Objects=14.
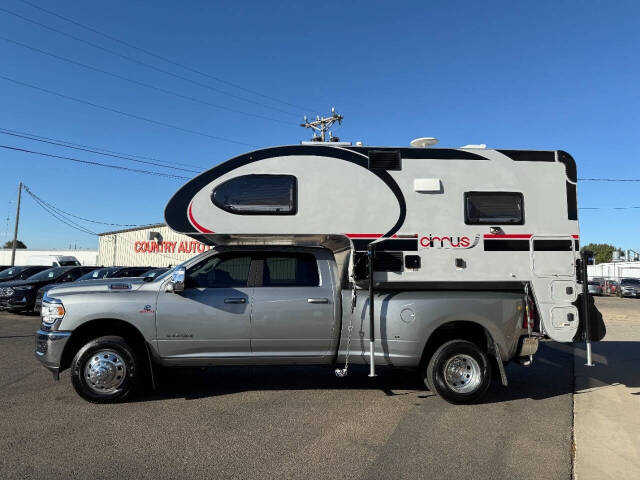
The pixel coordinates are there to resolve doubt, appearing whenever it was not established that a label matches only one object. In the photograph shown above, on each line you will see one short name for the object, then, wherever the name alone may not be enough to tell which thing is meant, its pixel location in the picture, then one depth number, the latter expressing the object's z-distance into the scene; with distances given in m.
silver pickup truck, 5.31
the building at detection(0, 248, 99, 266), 52.44
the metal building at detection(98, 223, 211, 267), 32.47
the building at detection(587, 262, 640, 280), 49.45
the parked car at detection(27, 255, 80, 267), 29.25
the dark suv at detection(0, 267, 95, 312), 13.60
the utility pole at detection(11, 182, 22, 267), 33.96
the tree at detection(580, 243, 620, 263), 100.12
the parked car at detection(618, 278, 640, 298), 32.03
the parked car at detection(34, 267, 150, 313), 14.85
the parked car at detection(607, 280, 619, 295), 37.10
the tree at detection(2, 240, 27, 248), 82.10
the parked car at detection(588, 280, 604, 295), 32.67
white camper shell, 5.61
